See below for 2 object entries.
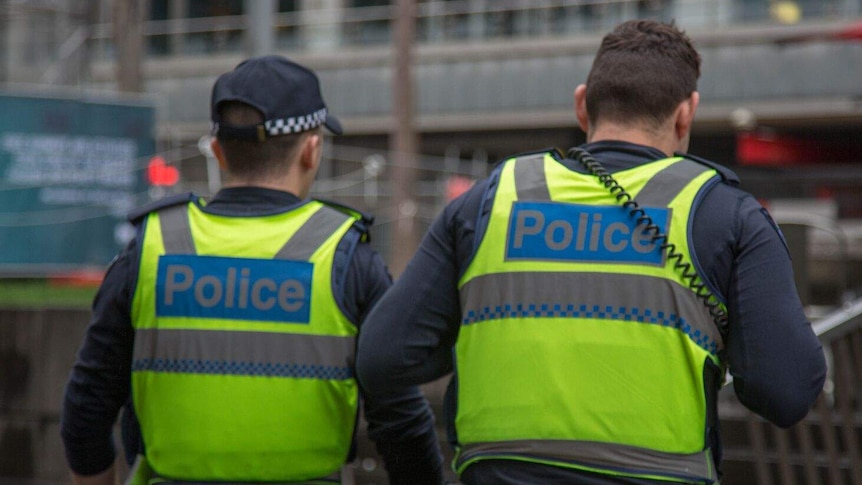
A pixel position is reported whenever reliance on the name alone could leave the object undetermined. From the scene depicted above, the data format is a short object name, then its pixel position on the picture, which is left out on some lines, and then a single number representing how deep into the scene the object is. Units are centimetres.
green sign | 1445
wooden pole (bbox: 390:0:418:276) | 2394
